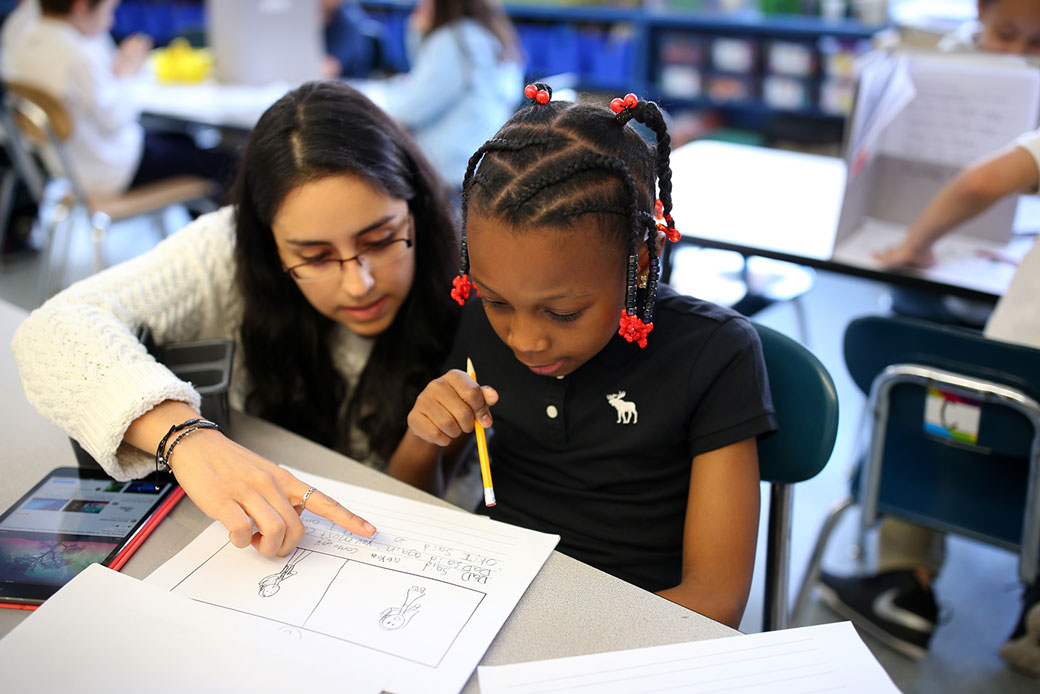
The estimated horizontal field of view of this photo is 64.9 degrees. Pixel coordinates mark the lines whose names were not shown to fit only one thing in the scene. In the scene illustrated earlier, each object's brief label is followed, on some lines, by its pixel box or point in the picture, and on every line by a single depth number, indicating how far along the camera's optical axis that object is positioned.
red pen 0.82
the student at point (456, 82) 2.91
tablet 0.80
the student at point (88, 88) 2.87
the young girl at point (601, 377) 0.86
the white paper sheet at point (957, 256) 1.58
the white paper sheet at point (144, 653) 0.67
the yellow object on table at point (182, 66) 3.47
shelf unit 3.89
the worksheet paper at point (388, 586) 0.71
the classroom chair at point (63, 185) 2.71
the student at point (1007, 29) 1.83
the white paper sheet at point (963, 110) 1.61
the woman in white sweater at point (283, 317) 0.90
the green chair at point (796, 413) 1.02
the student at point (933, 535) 1.42
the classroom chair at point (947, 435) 1.30
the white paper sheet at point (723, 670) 0.67
